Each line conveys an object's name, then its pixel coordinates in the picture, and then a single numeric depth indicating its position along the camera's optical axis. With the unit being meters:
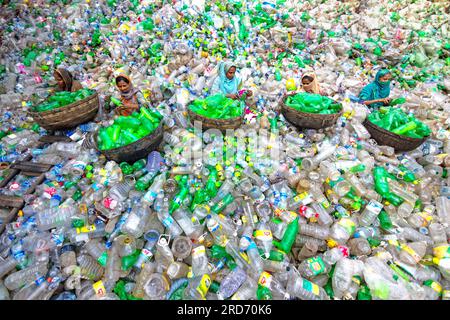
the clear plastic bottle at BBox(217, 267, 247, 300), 2.40
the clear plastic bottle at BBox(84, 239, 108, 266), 2.56
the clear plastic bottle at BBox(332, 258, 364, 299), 2.51
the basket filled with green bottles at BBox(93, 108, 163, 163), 3.01
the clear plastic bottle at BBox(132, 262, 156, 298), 2.40
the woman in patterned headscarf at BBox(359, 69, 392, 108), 4.57
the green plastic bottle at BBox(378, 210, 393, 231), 3.01
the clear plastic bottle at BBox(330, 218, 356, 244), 2.82
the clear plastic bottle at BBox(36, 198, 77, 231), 2.77
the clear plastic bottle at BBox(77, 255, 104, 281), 2.47
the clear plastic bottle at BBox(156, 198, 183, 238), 2.69
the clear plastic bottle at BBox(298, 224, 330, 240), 2.86
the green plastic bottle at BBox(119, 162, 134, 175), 3.15
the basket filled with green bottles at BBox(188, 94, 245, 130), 3.45
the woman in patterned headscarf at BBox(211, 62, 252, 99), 4.23
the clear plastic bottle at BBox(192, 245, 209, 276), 2.50
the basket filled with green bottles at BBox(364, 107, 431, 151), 3.61
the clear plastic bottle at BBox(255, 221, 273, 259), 2.70
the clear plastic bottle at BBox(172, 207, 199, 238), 2.72
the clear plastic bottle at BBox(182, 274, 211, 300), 2.32
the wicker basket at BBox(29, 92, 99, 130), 3.37
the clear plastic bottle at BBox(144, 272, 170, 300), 2.36
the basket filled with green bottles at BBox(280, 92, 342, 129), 3.59
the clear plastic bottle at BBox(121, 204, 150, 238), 2.68
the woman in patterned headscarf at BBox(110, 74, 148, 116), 3.77
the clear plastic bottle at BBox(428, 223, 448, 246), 2.91
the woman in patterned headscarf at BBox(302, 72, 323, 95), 4.27
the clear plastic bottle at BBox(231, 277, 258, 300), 2.41
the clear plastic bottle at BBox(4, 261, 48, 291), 2.38
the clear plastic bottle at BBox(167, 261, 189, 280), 2.44
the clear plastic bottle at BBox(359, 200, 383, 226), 3.02
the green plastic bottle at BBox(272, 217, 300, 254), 2.77
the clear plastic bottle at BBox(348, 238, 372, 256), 2.70
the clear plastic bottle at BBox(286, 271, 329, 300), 2.43
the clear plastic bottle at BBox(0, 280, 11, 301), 2.30
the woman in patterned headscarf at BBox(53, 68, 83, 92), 4.13
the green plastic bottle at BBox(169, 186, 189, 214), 2.89
